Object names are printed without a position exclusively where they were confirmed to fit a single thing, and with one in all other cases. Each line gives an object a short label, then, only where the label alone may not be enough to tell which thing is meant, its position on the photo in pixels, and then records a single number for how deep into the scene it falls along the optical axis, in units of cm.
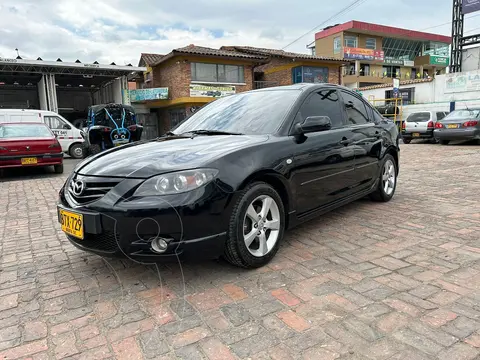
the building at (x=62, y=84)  2028
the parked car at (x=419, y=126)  1559
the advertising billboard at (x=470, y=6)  3103
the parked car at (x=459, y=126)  1327
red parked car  819
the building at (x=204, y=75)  2316
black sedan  245
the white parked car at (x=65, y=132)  1354
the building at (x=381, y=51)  4188
